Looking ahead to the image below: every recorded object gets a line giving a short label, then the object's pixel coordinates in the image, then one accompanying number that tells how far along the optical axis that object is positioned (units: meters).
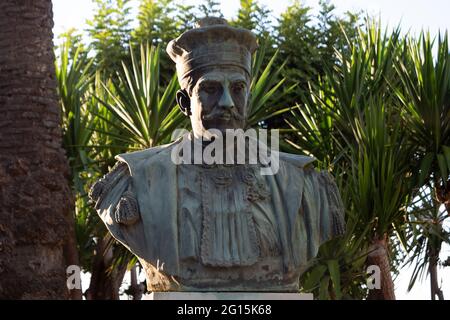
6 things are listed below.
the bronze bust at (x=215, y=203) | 5.55
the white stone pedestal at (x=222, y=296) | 5.43
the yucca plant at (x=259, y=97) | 11.34
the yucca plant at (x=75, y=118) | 11.57
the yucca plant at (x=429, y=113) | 11.48
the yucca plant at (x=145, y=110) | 11.24
